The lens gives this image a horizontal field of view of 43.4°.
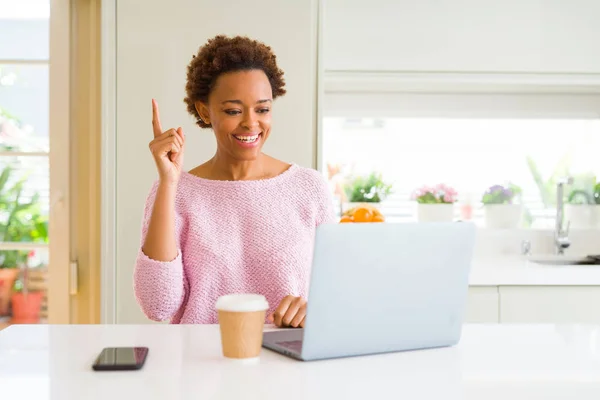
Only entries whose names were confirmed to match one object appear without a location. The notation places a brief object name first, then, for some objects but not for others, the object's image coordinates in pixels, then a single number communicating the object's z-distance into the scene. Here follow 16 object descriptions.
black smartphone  1.16
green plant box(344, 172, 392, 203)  3.56
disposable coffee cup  1.21
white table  1.06
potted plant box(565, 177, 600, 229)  3.60
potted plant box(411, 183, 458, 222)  3.52
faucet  3.50
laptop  1.22
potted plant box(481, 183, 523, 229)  3.60
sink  3.43
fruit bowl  3.23
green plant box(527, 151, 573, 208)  3.68
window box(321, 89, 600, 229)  3.63
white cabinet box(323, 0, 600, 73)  3.10
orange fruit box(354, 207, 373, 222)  3.25
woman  1.83
